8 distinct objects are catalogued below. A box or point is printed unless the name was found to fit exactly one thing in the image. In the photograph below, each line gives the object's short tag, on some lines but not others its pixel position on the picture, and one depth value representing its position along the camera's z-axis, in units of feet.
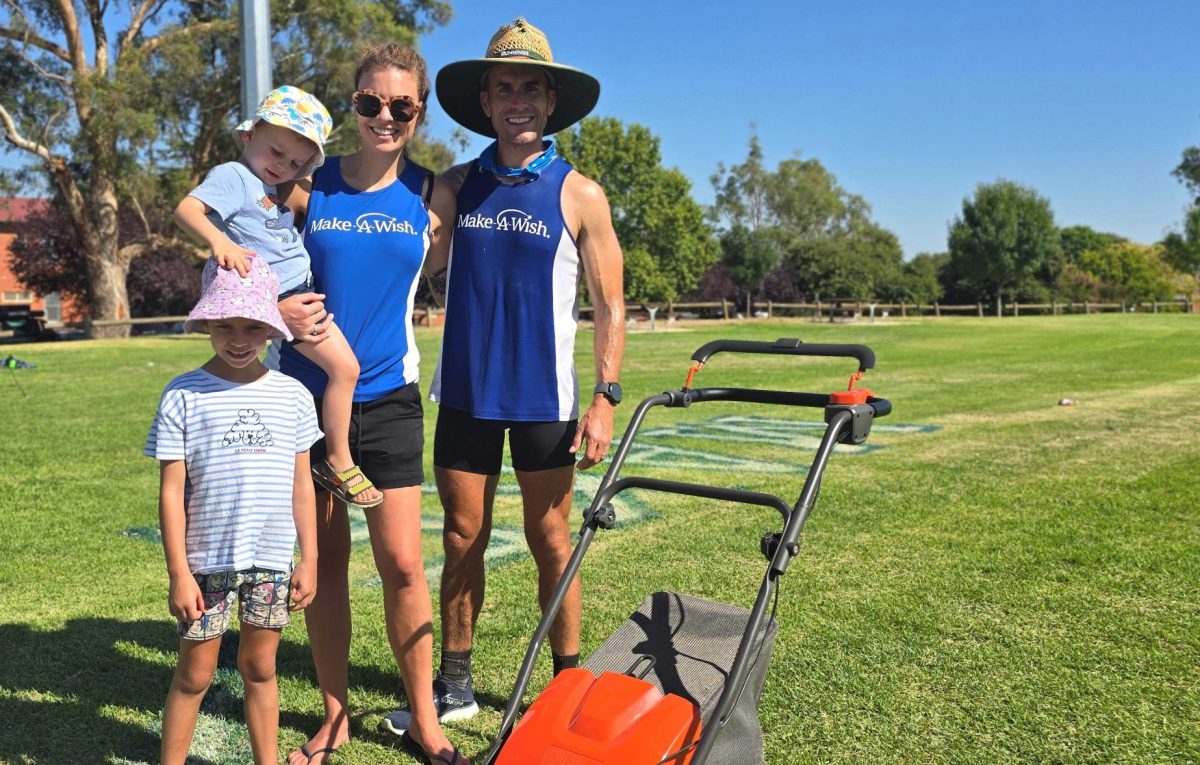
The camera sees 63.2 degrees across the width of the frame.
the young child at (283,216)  9.21
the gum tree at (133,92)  107.76
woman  10.27
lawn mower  7.83
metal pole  14.11
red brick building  202.01
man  11.05
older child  8.54
